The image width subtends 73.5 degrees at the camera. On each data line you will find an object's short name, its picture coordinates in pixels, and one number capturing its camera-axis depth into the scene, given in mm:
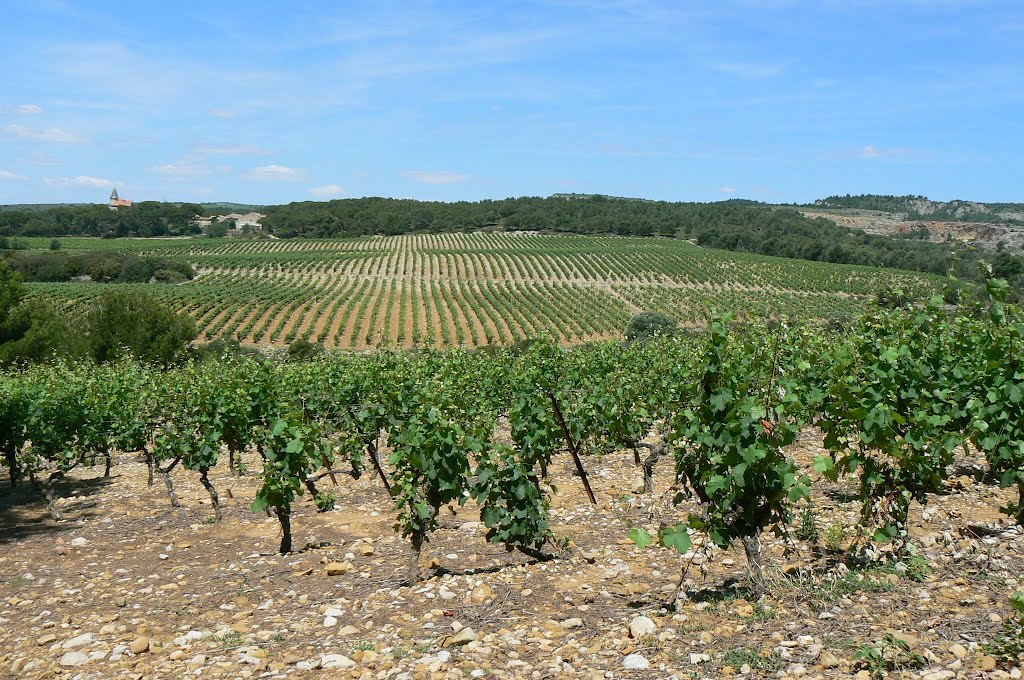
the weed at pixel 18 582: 8438
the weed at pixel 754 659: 4305
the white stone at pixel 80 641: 6070
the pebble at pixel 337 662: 5117
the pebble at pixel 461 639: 5301
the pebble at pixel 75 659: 5707
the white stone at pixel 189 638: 5929
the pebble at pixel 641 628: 5031
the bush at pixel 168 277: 73812
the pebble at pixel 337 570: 7824
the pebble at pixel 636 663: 4582
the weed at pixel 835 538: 6289
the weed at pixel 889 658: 3990
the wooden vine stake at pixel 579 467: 8156
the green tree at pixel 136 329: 37469
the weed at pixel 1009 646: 3809
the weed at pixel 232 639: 5773
